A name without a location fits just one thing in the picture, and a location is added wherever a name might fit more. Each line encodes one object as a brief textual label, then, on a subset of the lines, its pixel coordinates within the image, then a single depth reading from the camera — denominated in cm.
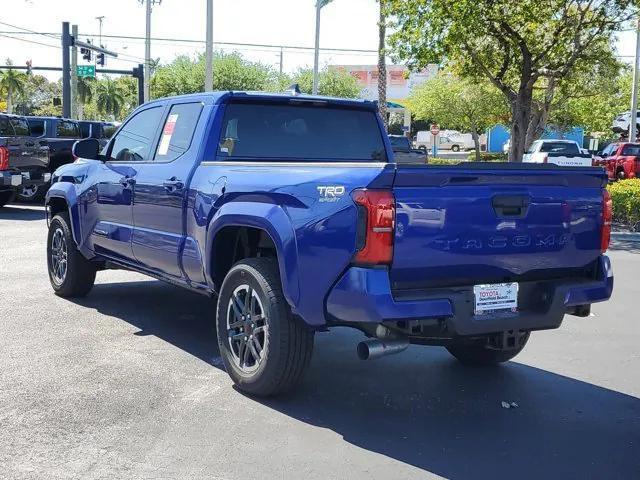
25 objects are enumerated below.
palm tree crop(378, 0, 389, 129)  2381
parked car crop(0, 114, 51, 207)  1495
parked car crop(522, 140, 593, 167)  2468
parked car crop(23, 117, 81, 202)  1731
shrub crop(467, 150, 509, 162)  4323
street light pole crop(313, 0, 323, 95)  3566
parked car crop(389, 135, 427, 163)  2743
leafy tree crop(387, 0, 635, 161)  1633
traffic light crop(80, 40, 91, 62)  4044
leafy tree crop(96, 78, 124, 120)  10200
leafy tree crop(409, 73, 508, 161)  4238
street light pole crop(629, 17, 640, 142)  3343
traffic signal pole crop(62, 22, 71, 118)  3212
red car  2735
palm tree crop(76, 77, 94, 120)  8956
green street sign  3741
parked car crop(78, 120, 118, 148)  2053
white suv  3851
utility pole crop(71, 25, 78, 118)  3509
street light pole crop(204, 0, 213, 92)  2358
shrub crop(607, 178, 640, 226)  1493
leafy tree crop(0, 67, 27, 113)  8694
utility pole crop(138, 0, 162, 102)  4162
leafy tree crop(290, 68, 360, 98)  5931
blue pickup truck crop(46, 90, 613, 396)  405
